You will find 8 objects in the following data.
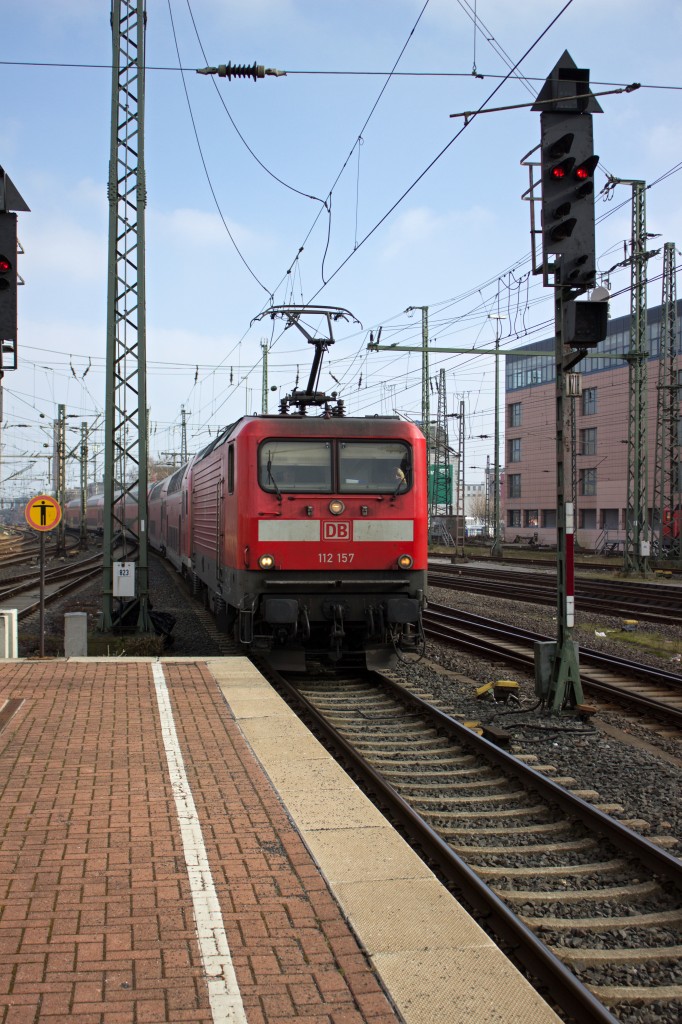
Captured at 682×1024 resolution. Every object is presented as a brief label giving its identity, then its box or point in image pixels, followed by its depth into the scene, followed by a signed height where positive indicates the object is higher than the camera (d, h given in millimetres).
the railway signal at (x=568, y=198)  8945 +3230
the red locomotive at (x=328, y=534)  10242 -161
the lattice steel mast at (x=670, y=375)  32406 +5525
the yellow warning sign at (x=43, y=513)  11484 +92
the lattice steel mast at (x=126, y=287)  13789 +3688
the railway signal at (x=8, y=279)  9133 +2493
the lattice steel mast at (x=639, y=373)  26938 +4516
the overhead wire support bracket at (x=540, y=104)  8883 +4469
